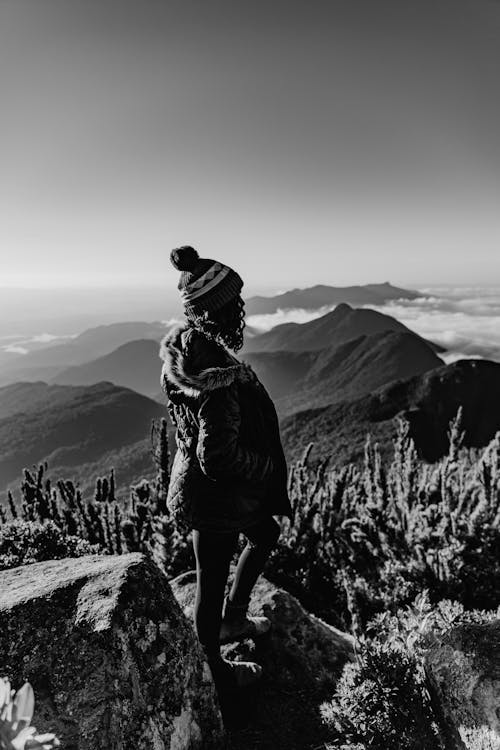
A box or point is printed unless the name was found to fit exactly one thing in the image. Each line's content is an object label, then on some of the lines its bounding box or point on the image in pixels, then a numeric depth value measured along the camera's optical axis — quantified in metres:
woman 1.76
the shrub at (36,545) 3.23
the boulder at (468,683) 1.51
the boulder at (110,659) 1.37
